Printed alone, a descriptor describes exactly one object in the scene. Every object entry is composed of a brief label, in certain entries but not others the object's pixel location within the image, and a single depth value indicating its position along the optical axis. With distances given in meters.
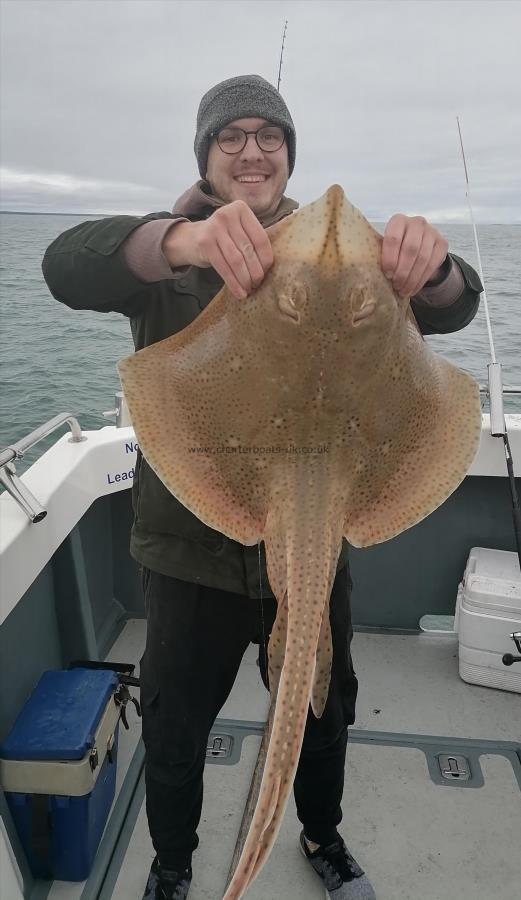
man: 2.01
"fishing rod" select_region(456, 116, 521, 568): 3.34
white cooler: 3.91
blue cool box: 2.68
